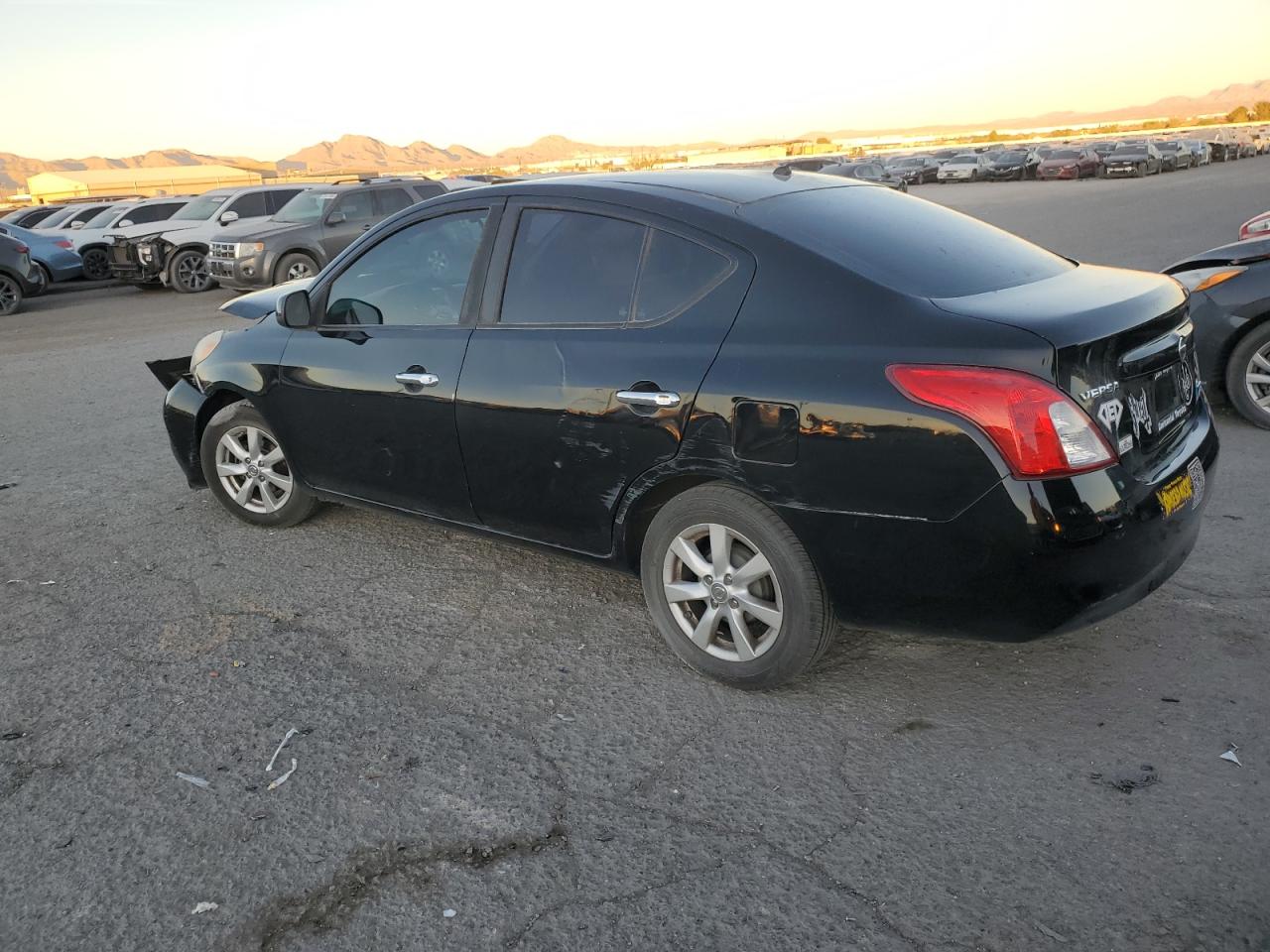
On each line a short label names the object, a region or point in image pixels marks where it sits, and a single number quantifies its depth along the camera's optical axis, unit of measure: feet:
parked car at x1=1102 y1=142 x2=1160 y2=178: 146.61
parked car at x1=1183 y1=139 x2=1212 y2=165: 173.06
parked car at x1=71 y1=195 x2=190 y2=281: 65.10
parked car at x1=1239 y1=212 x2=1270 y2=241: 29.76
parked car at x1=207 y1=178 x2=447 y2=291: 52.03
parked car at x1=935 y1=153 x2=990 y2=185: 166.20
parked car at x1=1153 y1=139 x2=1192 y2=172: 159.53
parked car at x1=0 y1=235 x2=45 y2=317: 54.75
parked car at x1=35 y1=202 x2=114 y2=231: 77.71
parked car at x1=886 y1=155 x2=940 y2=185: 163.02
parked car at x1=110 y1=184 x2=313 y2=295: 59.62
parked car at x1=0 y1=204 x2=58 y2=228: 85.96
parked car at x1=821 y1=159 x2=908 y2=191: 96.84
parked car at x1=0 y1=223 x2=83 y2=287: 58.49
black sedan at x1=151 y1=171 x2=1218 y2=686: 9.90
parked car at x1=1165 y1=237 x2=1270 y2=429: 20.70
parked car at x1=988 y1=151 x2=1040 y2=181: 162.40
